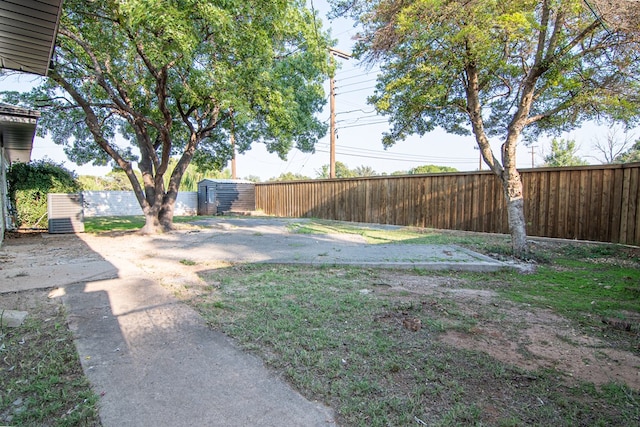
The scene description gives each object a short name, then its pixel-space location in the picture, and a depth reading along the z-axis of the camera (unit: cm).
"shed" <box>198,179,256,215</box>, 1948
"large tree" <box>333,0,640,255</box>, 562
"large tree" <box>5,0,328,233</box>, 620
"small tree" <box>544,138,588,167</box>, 2558
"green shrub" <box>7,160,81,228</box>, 1052
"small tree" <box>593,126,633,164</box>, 1829
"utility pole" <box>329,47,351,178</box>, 1577
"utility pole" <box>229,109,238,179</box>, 1084
